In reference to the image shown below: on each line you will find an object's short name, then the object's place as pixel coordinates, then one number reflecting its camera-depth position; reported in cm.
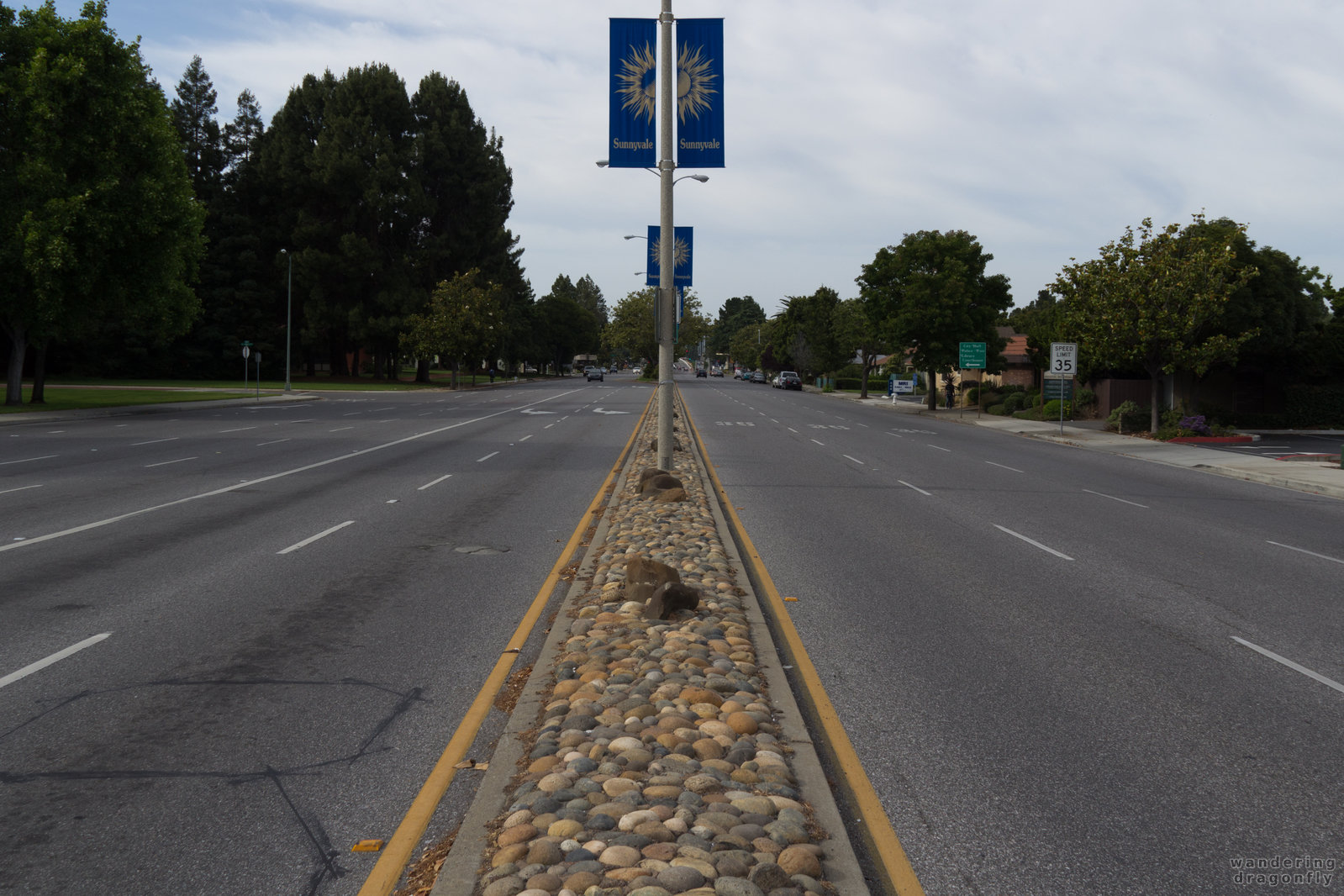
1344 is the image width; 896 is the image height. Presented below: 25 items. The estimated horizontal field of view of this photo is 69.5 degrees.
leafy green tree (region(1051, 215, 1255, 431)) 3120
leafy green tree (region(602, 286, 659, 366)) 12850
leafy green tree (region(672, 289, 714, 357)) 14362
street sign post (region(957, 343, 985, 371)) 4503
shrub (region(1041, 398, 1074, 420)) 4331
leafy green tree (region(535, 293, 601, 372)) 14000
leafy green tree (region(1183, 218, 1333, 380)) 3494
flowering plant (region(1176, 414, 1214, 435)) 3262
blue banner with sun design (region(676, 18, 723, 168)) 1430
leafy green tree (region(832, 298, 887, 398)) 6588
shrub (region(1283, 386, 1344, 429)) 3941
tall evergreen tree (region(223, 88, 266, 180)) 8212
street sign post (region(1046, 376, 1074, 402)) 3765
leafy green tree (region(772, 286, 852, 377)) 8350
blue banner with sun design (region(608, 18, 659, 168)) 1423
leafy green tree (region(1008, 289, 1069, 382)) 4097
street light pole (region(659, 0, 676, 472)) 1443
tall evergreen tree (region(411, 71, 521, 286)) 8250
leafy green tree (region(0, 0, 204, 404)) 3250
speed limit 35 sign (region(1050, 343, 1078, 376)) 3497
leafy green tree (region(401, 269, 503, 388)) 7200
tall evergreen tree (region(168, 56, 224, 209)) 7831
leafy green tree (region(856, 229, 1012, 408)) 4753
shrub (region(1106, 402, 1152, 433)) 3524
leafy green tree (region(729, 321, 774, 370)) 14094
